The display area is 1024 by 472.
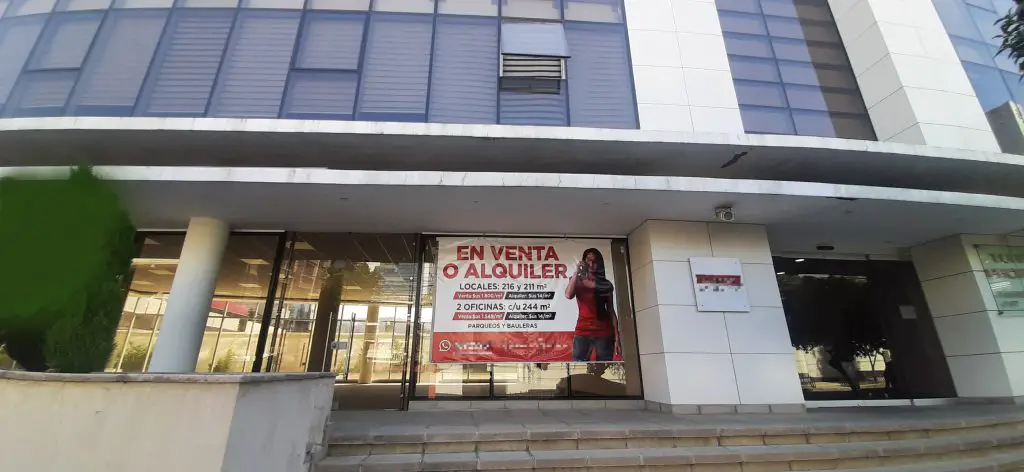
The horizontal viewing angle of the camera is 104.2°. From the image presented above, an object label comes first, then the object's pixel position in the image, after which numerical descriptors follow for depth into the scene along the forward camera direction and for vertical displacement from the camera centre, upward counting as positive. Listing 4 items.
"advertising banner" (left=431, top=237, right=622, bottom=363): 7.50 +1.02
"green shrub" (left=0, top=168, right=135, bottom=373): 4.21 +0.86
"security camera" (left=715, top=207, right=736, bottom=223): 6.87 +2.36
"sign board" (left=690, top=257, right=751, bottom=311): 7.05 +1.23
